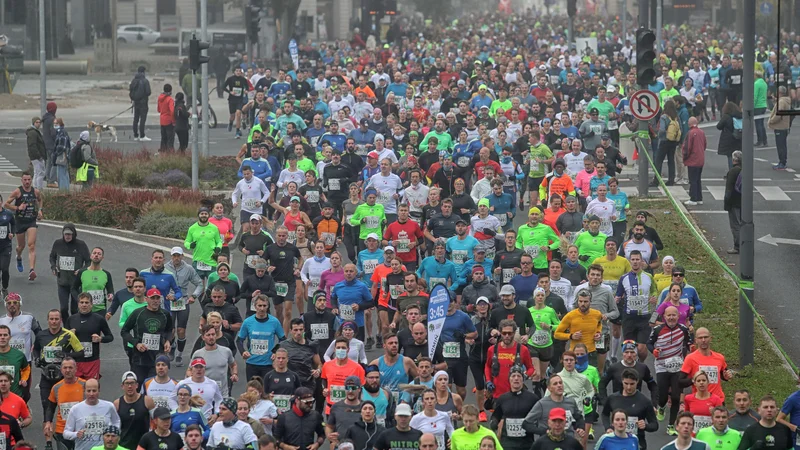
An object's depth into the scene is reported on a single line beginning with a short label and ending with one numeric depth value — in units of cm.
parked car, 9644
